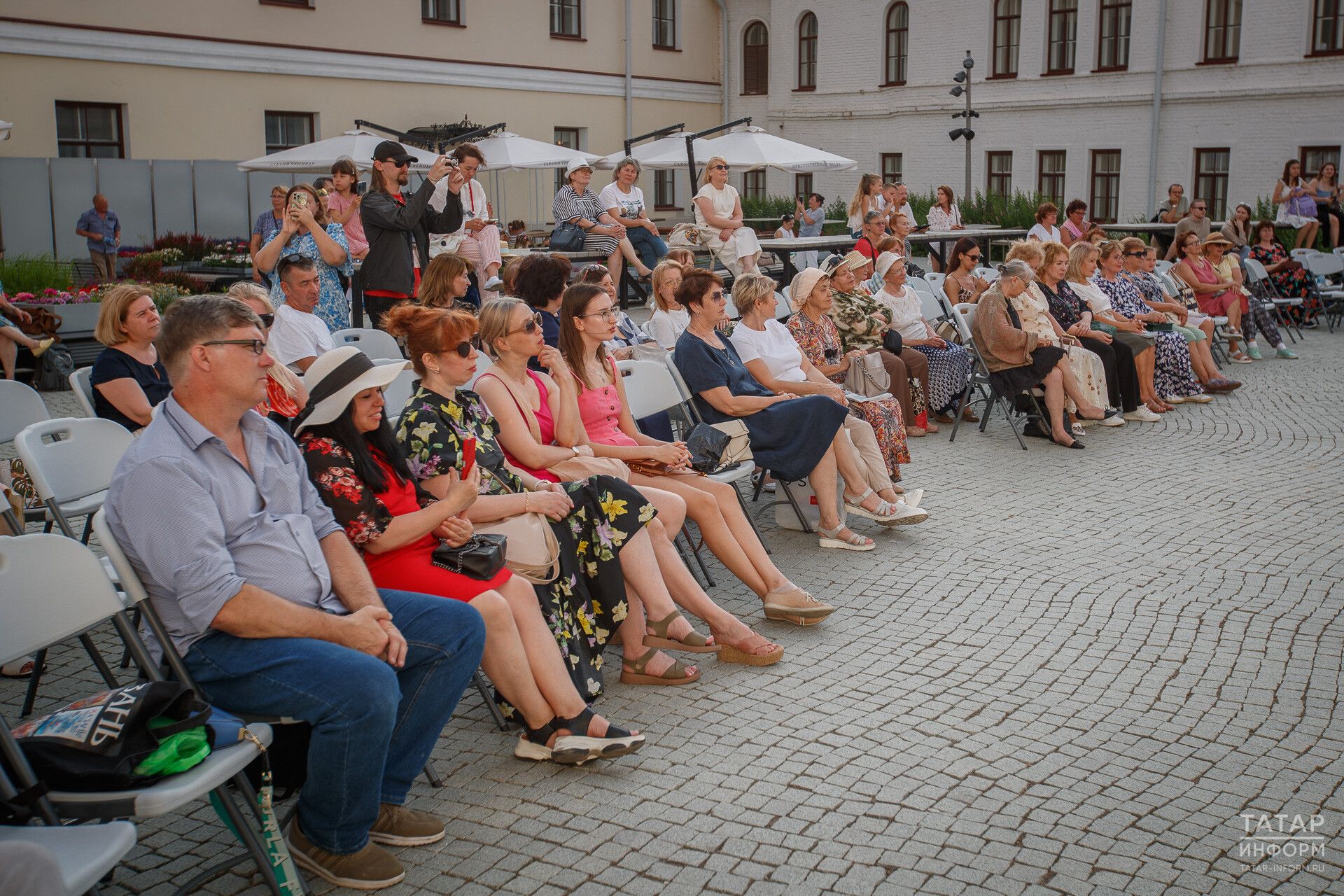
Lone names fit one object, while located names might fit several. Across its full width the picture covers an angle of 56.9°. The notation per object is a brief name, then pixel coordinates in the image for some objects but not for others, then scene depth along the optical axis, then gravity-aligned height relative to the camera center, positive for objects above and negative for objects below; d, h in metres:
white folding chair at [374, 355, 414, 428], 5.86 -0.63
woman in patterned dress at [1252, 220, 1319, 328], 16.14 -0.11
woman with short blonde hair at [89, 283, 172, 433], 5.64 -0.46
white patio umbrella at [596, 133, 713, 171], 20.44 +1.81
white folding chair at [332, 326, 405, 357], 7.28 -0.46
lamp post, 25.78 +3.74
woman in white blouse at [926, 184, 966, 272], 18.83 +0.73
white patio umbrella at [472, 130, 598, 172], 19.23 +1.73
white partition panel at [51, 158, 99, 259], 20.25 +1.05
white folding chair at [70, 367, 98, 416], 5.78 -0.59
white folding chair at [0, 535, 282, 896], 2.97 -0.96
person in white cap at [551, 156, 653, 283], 14.24 +0.59
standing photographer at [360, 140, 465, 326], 8.74 +0.25
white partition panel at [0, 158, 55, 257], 19.80 +0.87
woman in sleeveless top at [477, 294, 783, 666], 5.15 -1.10
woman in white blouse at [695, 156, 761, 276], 15.34 +0.51
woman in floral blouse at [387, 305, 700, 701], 4.52 -0.92
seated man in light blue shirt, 3.37 -0.98
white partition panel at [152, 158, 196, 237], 21.50 +1.13
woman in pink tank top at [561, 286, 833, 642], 5.59 -0.96
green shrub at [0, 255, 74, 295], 13.96 -0.16
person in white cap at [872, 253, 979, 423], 9.83 -0.59
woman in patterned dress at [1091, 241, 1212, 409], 11.05 -0.70
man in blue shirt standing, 19.12 +0.43
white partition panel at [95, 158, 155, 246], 20.84 +1.14
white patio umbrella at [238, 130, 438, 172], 18.06 +1.58
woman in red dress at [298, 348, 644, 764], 3.99 -0.94
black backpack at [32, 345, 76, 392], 12.14 -1.07
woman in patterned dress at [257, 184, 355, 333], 8.30 +0.10
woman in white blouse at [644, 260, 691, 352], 8.12 -0.32
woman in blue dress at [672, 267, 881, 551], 6.70 -0.82
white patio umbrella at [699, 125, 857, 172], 20.08 +1.81
